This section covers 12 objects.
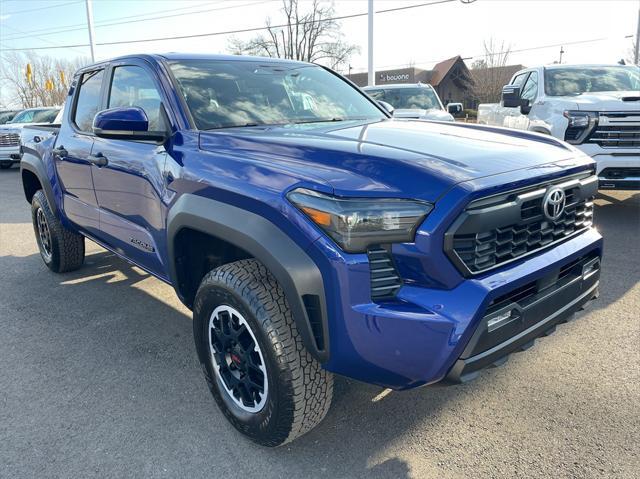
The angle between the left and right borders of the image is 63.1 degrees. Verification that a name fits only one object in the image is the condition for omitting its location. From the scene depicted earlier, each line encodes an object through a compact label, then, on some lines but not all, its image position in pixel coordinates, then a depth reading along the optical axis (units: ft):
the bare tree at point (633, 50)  122.20
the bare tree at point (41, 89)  152.35
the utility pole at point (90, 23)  82.04
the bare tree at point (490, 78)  119.44
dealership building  152.25
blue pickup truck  6.31
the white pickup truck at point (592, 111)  19.49
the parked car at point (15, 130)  51.52
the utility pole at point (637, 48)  108.84
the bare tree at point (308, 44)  162.81
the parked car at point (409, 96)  37.50
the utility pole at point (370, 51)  61.40
